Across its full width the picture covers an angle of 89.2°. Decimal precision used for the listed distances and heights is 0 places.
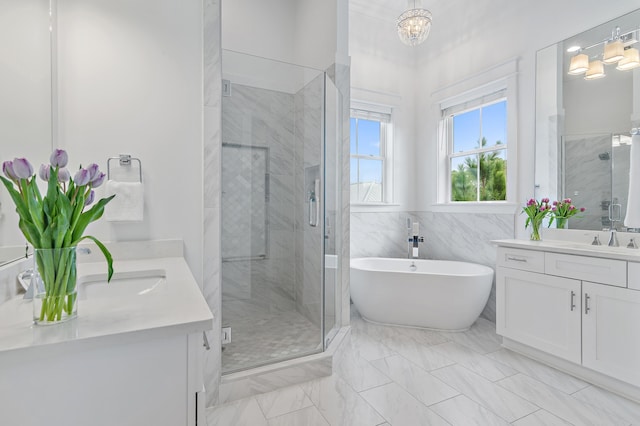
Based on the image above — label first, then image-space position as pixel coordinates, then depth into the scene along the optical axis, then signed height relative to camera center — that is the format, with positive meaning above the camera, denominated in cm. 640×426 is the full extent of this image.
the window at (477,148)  332 +66
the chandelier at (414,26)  275 +157
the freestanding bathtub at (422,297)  283 -80
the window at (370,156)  388 +65
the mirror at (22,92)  103 +44
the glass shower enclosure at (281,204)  241 +4
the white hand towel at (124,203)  165 +3
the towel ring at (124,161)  172 +26
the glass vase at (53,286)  81 -19
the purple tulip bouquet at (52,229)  81 -5
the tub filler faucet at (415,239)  346 -33
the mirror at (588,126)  234 +65
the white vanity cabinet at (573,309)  191 -67
